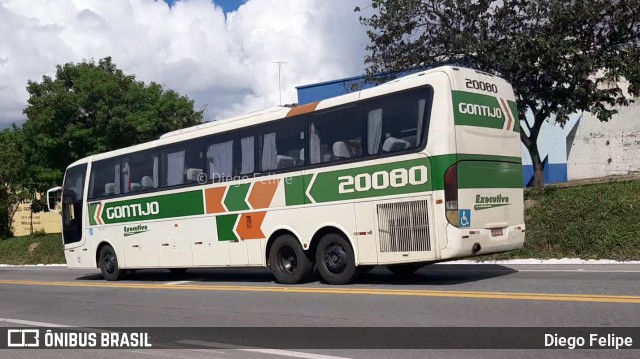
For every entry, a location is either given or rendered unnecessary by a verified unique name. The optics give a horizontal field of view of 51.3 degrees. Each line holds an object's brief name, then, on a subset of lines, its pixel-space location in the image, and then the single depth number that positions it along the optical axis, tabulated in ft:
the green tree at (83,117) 96.43
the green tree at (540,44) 55.11
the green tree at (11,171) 106.01
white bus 33.71
